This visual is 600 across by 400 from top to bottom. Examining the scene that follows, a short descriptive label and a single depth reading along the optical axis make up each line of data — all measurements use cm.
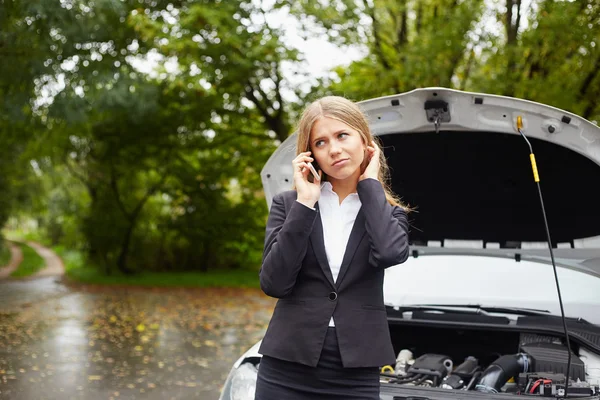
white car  318
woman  201
